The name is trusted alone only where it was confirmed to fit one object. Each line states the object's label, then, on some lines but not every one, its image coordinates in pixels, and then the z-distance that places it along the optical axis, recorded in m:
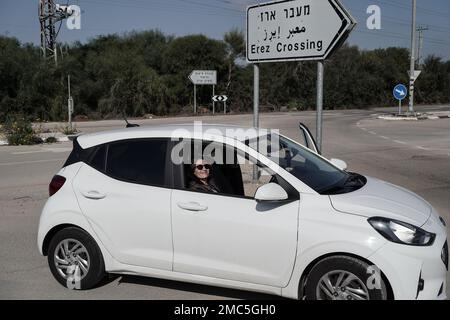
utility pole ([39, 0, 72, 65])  45.16
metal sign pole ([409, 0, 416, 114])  33.75
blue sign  30.36
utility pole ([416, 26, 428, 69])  69.94
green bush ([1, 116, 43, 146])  19.56
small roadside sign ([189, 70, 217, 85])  43.59
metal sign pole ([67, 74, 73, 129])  22.67
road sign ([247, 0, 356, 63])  7.61
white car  3.80
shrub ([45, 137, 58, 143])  20.27
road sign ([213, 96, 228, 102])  42.53
